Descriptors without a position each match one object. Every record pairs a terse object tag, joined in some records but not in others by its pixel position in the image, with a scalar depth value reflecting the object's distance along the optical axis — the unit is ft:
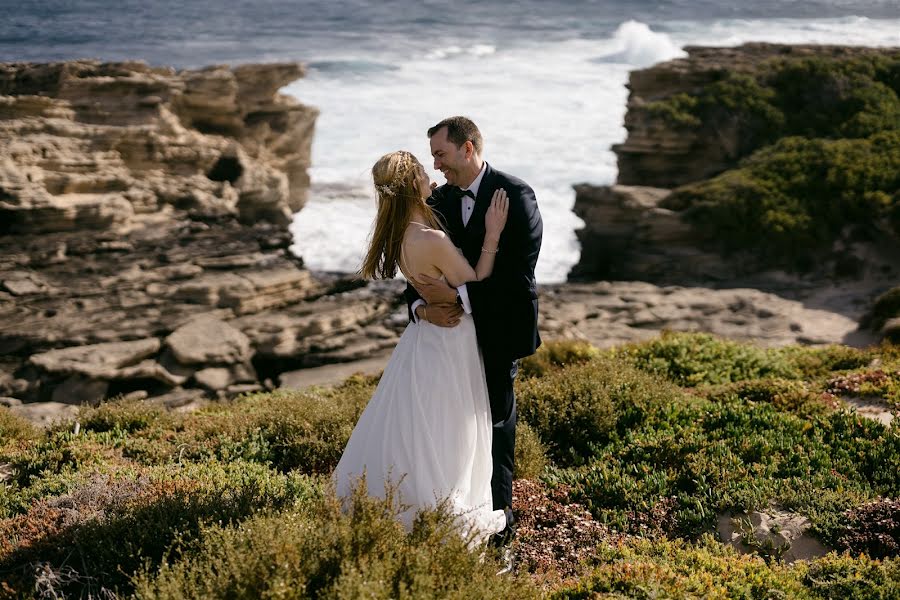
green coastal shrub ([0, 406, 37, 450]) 31.48
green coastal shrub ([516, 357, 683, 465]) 28.63
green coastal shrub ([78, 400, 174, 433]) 31.86
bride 18.74
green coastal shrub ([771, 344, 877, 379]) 39.34
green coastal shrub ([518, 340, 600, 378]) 39.91
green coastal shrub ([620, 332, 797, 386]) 38.29
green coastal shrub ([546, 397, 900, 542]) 22.99
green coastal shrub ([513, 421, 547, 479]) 26.05
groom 19.13
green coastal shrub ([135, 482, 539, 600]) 14.92
